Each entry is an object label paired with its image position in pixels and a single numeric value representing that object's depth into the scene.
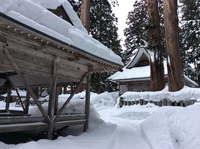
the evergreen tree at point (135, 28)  27.84
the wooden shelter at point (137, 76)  18.87
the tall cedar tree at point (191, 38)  16.20
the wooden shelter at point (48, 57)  4.16
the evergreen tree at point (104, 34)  23.88
